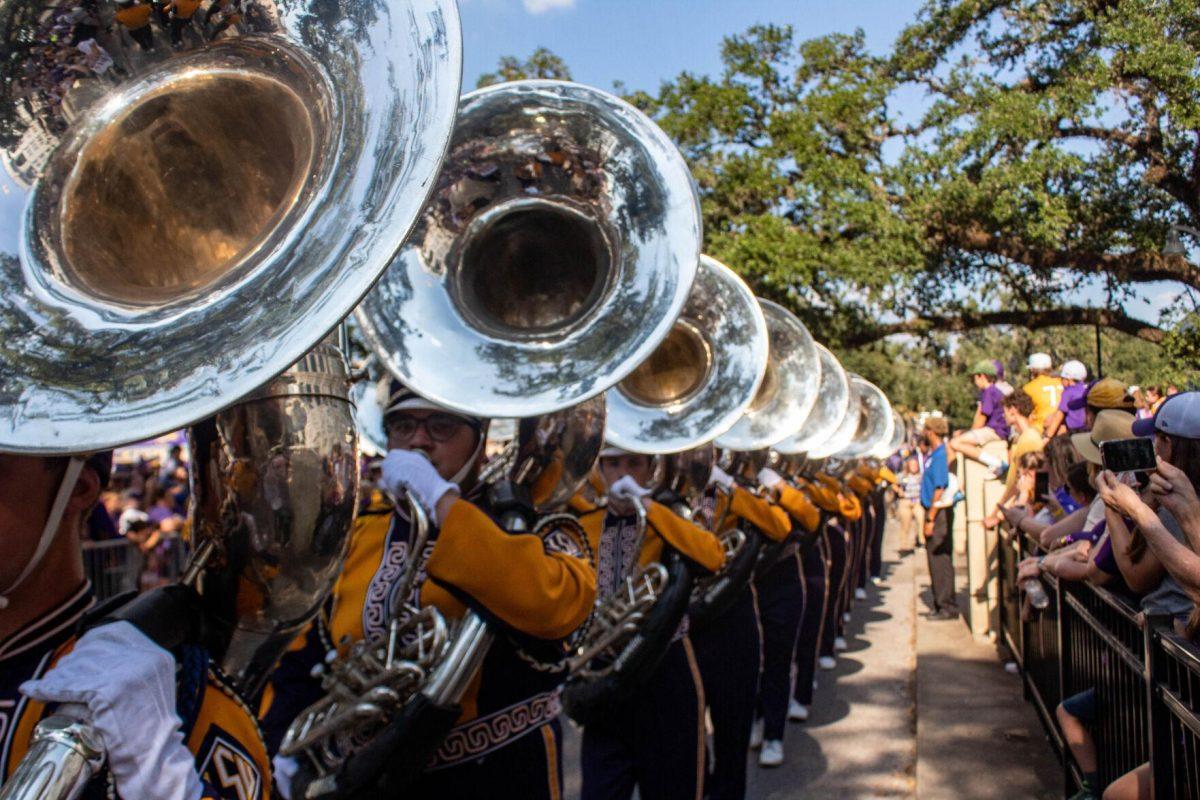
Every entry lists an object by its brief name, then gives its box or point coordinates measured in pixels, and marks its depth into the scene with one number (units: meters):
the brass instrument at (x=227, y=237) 1.41
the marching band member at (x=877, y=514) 13.31
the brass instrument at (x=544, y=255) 2.84
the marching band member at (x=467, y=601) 2.56
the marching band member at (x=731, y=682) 4.52
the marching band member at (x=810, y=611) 6.89
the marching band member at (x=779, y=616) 5.95
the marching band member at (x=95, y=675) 1.39
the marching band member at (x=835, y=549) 8.29
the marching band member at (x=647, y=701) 3.78
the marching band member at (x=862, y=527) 11.53
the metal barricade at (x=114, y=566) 8.09
